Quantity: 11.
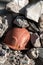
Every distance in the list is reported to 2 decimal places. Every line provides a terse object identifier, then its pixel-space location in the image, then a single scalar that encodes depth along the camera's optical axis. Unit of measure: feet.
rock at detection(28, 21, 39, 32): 6.52
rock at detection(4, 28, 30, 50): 6.31
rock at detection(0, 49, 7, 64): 5.86
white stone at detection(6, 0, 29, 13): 6.57
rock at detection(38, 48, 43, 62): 6.00
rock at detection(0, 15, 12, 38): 6.59
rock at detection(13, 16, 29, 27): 6.48
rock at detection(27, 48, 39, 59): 6.02
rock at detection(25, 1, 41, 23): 6.40
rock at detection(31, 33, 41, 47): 6.20
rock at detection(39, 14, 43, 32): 6.56
